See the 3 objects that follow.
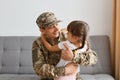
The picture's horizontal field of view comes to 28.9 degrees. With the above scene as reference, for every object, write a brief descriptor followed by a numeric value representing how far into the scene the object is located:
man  1.67
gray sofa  2.64
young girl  1.58
